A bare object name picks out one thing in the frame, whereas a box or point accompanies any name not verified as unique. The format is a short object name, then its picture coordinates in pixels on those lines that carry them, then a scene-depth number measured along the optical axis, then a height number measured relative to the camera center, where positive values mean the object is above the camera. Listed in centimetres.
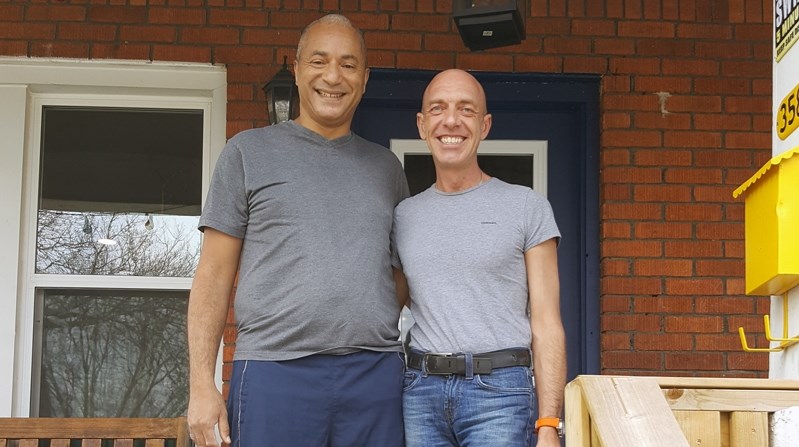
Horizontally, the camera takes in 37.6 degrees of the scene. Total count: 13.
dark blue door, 517 +66
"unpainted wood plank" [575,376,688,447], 230 -27
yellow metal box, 295 +14
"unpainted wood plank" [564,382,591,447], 267 -33
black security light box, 430 +95
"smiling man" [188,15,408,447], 304 -6
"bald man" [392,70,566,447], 297 -9
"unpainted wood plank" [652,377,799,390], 266 -23
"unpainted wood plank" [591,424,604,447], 257 -36
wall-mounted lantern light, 485 +73
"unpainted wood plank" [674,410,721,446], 266 -33
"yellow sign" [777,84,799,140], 311 +45
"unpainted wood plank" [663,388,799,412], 266 -27
